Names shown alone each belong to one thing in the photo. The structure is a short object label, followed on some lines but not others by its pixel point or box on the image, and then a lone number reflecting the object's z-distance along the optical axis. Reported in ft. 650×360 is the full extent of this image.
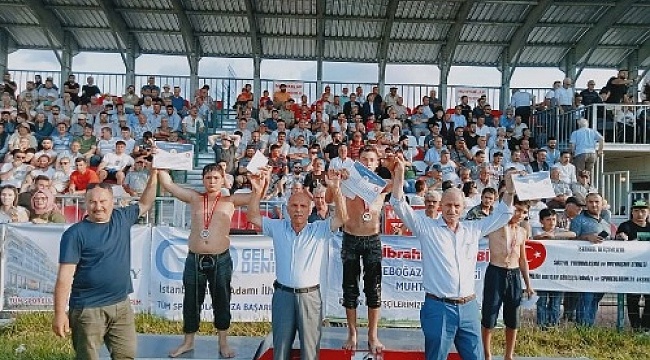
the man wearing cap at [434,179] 36.67
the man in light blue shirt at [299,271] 16.16
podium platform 18.74
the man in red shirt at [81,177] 34.78
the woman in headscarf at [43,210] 26.61
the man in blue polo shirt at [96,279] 14.62
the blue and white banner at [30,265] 24.99
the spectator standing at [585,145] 46.09
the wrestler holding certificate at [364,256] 18.70
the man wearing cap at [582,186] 39.63
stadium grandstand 38.14
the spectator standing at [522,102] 54.80
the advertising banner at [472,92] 61.41
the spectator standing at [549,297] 26.09
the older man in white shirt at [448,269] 15.64
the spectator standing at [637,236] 26.16
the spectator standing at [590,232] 26.27
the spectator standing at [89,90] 51.29
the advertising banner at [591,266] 26.00
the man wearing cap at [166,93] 51.93
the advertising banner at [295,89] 60.44
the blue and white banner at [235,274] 26.32
